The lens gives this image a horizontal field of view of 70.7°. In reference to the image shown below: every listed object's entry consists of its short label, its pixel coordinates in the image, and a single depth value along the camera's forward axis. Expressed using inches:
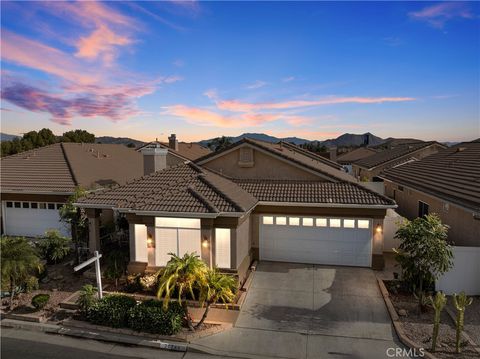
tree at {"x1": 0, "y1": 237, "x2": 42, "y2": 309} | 446.3
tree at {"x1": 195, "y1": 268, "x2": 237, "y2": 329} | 402.7
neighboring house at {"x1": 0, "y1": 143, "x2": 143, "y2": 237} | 798.5
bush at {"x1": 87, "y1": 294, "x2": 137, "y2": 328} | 424.2
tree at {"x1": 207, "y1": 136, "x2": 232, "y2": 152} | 3898.1
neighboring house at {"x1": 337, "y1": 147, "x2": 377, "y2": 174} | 2930.6
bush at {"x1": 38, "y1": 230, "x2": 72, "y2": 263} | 647.1
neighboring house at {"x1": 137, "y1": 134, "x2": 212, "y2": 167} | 1702.8
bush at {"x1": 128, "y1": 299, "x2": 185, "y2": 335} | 404.2
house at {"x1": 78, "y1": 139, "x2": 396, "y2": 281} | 543.2
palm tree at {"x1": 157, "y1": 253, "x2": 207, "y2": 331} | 403.2
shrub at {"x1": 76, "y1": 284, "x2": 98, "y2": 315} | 446.3
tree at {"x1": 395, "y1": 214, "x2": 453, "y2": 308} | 432.5
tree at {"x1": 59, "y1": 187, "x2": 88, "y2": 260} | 653.9
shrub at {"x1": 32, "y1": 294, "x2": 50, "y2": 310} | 467.8
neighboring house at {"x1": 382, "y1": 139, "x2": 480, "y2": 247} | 541.6
